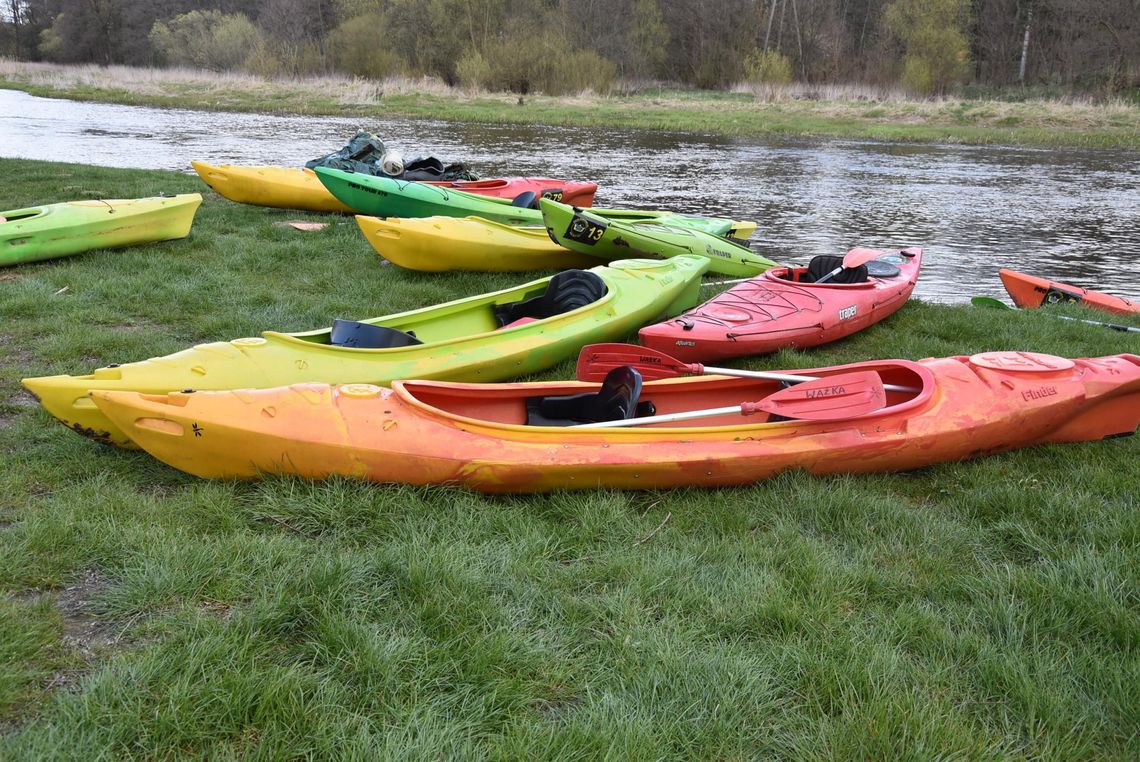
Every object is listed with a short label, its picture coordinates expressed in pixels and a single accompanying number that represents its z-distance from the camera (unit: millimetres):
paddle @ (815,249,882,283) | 5535
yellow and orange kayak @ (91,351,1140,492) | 2770
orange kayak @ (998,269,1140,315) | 6223
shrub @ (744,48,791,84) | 32750
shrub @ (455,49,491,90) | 30547
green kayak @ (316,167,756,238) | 7113
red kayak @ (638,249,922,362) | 4508
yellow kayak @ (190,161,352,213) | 7957
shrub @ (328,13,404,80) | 35188
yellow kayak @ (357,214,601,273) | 5832
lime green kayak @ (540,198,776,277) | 5906
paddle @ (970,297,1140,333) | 5883
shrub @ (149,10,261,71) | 41500
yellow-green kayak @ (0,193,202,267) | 5547
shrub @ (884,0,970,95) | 29609
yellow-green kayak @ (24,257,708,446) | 3168
